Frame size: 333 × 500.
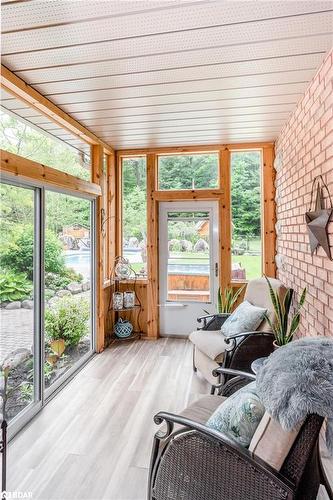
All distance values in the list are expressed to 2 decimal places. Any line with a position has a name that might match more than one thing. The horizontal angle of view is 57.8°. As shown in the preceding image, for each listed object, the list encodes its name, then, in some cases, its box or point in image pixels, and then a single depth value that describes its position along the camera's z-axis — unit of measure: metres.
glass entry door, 4.18
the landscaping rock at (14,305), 2.17
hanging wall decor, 2.03
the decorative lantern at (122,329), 4.18
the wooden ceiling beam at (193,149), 3.99
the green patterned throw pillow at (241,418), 1.29
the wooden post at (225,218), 4.08
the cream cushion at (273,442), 1.15
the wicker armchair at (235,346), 2.66
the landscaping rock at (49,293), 2.64
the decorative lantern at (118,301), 4.09
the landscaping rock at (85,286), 3.49
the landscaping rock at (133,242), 4.41
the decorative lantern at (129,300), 4.16
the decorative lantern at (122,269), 4.23
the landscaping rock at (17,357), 2.22
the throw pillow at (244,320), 2.88
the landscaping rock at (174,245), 4.29
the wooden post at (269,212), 3.95
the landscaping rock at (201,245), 4.19
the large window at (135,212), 4.36
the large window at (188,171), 4.16
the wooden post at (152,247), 4.25
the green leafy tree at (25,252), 2.18
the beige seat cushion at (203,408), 1.62
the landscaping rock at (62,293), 2.94
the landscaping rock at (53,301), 2.75
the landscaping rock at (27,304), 2.34
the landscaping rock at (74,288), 3.19
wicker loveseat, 1.17
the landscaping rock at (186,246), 4.24
